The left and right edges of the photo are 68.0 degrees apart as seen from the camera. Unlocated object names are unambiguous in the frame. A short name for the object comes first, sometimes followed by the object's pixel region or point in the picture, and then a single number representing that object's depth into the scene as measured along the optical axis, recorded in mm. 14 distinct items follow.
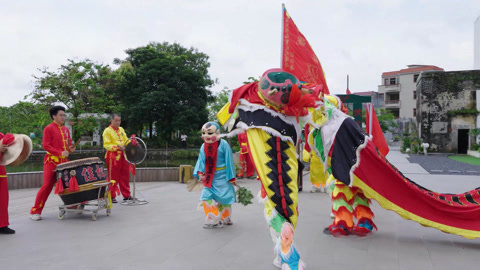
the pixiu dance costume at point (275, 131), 3252
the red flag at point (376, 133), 5453
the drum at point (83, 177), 5461
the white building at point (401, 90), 41188
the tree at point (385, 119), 36325
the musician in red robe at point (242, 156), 9288
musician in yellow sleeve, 6871
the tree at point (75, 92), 16906
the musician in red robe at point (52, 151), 5547
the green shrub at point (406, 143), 26547
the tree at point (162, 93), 25703
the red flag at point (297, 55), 4395
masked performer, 5152
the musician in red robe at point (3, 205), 4676
